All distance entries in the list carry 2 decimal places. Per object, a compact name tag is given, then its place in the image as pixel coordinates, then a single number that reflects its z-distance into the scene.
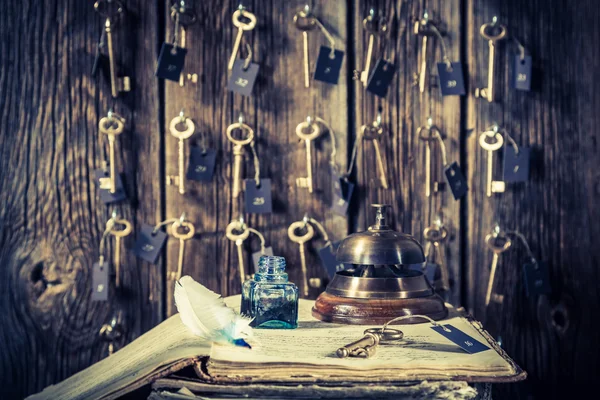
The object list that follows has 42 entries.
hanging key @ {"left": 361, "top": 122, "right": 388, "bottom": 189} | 2.16
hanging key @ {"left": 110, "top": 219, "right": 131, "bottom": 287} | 2.14
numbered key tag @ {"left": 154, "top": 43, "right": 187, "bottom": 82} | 2.10
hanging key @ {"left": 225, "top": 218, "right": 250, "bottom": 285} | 2.15
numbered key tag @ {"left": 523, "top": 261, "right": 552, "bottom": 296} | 2.16
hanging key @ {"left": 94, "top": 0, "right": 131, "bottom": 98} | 2.11
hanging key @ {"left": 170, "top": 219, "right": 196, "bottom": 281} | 2.14
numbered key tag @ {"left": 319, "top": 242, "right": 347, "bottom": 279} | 2.16
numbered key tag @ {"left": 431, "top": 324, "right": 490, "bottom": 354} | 1.43
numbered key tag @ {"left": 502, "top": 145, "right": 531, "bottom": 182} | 2.17
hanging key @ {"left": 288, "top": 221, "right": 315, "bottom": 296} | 2.16
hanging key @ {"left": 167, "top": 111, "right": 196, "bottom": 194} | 2.12
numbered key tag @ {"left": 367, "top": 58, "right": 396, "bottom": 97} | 2.15
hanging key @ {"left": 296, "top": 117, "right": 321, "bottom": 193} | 2.15
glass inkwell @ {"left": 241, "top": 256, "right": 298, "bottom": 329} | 1.63
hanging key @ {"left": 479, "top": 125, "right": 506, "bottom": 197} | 2.15
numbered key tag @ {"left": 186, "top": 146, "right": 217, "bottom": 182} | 2.15
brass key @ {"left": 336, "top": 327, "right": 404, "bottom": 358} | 1.39
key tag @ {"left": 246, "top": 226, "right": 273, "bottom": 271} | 2.16
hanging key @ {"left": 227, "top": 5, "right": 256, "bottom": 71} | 2.14
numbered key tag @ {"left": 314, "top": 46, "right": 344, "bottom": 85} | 2.14
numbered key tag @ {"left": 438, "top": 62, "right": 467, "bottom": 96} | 2.18
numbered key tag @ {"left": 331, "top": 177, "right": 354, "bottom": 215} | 2.15
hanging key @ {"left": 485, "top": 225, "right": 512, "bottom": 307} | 2.16
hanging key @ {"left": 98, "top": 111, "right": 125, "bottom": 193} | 2.10
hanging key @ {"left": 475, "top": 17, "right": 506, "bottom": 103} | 2.16
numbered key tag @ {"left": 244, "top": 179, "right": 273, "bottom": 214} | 2.15
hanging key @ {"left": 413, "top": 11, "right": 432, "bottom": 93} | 2.16
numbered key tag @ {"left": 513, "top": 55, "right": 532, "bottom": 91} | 2.16
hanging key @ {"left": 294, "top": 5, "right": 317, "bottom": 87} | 2.15
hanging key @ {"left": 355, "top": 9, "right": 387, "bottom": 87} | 2.17
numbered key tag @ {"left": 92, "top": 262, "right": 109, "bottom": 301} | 2.13
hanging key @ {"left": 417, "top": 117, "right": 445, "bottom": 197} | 2.17
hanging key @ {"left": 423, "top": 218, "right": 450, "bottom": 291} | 2.19
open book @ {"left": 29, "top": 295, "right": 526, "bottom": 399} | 1.32
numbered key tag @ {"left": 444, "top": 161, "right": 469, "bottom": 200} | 2.17
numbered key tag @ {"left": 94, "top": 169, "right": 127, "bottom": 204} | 2.13
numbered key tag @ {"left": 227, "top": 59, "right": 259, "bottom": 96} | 2.14
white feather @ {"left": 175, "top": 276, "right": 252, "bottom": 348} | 1.47
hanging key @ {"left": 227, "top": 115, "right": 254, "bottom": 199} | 2.14
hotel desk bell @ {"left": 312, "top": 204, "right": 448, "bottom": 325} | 1.68
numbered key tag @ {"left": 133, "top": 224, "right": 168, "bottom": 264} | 2.15
